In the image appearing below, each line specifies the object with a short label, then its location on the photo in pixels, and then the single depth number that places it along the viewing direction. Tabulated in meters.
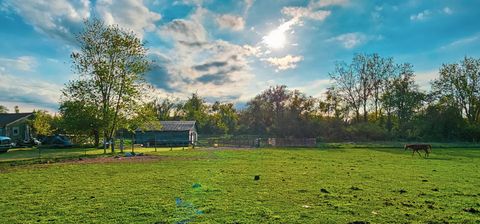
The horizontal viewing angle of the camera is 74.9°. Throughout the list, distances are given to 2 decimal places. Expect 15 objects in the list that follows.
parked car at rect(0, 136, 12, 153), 34.70
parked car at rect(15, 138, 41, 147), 45.35
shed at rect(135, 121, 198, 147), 57.99
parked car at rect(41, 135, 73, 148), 44.69
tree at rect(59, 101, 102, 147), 40.28
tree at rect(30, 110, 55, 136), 55.84
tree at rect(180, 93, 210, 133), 98.50
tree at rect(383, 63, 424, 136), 66.25
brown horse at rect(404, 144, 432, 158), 28.17
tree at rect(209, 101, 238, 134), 97.69
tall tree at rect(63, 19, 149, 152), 40.53
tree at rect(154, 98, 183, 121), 100.88
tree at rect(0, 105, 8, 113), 109.68
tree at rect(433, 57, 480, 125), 63.75
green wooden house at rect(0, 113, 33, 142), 54.59
